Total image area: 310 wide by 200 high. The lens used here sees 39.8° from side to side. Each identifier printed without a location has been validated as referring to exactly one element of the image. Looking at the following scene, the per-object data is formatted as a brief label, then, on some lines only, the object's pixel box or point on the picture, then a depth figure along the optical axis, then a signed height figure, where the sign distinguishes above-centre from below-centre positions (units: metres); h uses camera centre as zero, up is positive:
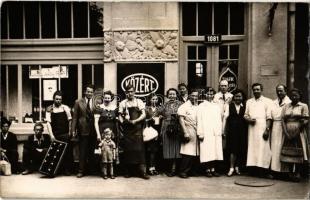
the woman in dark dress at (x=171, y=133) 7.62 -0.89
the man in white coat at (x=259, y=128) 7.46 -0.78
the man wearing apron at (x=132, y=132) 7.46 -0.85
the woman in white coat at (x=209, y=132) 7.53 -0.86
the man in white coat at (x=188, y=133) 7.50 -0.87
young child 7.42 -1.17
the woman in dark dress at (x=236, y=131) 7.55 -0.84
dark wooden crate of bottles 7.52 -1.33
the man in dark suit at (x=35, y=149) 7.75 -1.21
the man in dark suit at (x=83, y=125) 7.59 -0.74
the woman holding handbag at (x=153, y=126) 7.67 -0.80
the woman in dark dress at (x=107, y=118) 7.54 -0.61
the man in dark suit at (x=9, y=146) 7.71 -1.14
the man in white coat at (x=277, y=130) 7.38 -0.81
